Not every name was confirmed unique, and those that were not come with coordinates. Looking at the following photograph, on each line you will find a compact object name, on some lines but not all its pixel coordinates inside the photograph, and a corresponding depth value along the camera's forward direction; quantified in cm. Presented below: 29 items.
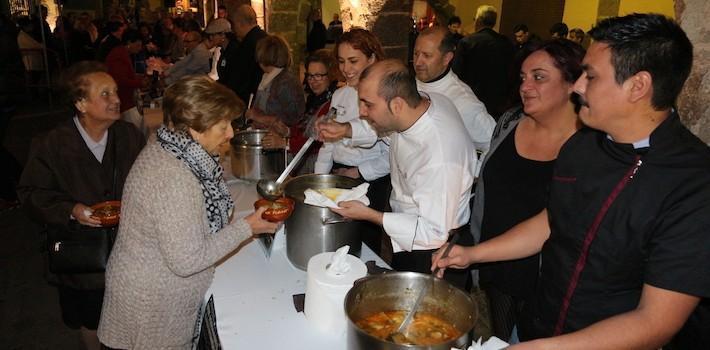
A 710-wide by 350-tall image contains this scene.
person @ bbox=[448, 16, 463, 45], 888
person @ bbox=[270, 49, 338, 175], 339
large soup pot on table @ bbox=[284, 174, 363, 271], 187
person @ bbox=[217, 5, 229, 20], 1142
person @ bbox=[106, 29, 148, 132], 506
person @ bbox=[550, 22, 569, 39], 768
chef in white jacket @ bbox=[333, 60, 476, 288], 191
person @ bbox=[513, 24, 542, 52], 728
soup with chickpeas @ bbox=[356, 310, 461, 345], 145
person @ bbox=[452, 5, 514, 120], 546
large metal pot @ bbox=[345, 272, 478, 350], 144
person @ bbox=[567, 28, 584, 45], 815
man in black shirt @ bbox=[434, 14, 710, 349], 118
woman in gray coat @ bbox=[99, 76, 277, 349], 164
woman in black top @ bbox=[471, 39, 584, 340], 211
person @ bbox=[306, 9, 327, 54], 1036
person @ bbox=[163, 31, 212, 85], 600
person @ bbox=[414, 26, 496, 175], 299
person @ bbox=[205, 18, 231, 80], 606
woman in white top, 296
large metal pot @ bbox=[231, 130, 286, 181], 288
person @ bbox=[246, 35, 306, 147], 383
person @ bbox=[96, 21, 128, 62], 620
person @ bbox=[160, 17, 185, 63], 881
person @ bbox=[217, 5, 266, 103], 475
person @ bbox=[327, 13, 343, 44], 1098
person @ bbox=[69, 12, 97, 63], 1024
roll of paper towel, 155
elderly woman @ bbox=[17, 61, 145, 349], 225
